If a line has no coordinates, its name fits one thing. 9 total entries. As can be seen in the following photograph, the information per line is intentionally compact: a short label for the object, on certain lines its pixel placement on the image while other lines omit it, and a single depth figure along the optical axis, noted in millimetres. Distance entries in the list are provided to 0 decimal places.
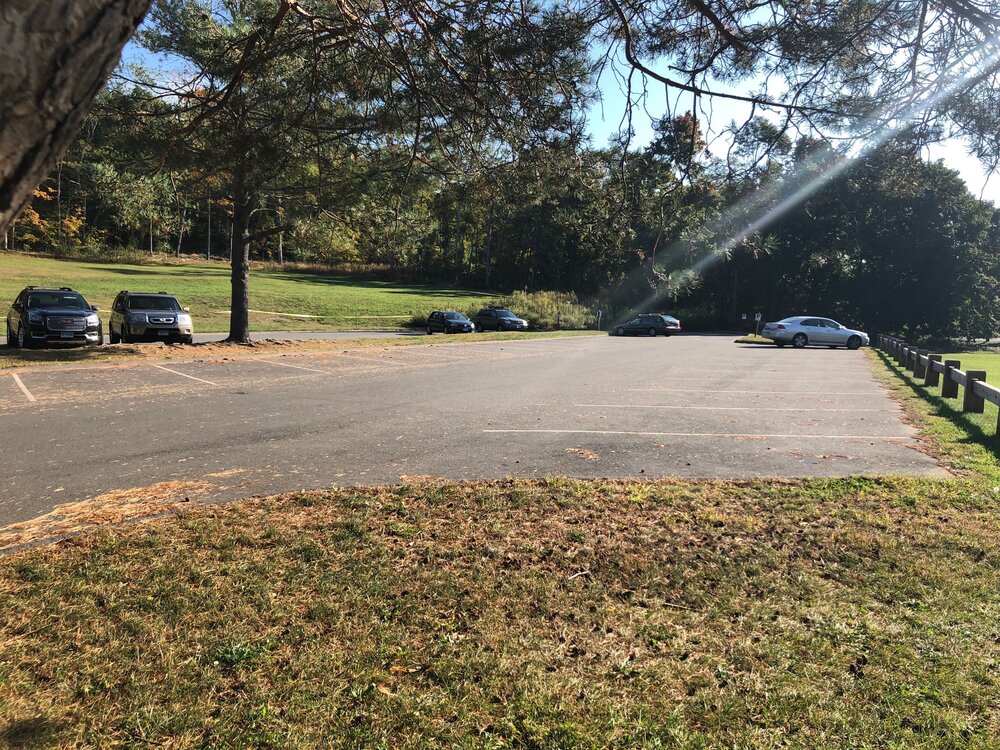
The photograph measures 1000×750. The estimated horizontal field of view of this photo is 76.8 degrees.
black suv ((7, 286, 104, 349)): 17391
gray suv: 19656
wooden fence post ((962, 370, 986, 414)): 10484
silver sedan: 32219
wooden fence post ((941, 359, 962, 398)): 12781
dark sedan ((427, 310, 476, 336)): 35062
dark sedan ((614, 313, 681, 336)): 39875
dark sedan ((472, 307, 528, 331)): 39156
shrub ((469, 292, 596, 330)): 44344
